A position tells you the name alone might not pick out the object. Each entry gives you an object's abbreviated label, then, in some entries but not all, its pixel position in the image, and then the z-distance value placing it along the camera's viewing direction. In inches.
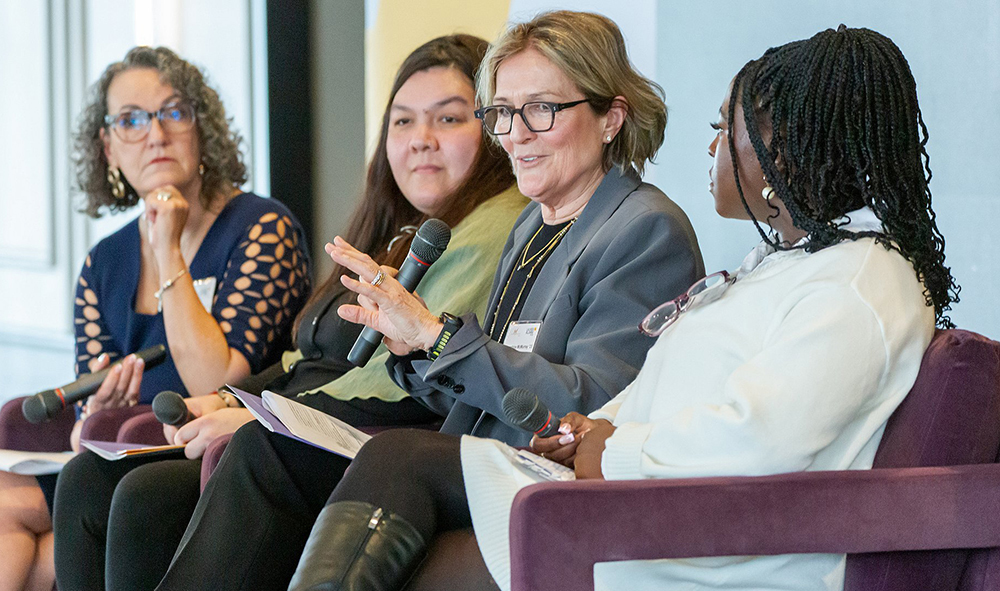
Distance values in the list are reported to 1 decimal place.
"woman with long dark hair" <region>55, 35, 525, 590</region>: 206.6
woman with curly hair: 220.0
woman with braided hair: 190.3
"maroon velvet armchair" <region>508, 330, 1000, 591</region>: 189.0
